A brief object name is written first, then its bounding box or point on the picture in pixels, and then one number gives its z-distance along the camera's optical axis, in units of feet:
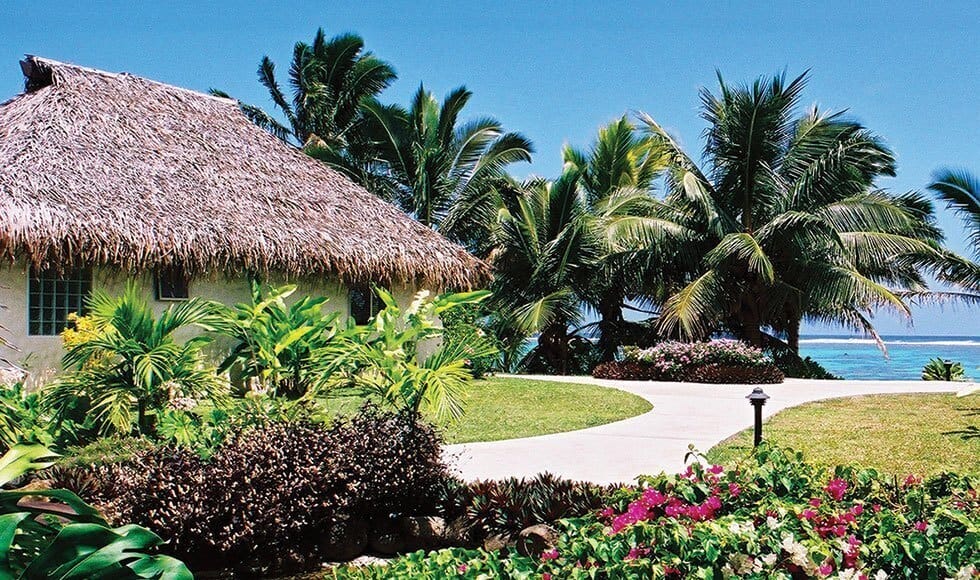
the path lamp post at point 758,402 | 24.66
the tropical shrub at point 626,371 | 60.85
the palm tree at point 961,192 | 36.29
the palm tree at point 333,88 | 89.45
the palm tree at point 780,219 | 62.28
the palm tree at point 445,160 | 80.18
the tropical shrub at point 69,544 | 6.06
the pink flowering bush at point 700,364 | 56.85
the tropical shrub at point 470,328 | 56.95
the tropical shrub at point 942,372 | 66.33
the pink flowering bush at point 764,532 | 9.97
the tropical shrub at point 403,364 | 20.30
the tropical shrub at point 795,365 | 67.41
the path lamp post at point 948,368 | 66.07
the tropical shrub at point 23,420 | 23.17
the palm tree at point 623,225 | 66.18
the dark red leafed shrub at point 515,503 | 17.04
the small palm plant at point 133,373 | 25.41
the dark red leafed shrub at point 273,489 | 15.79
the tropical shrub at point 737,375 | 56.29
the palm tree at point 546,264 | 68.44
